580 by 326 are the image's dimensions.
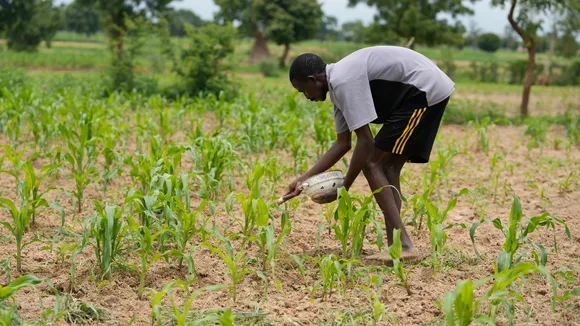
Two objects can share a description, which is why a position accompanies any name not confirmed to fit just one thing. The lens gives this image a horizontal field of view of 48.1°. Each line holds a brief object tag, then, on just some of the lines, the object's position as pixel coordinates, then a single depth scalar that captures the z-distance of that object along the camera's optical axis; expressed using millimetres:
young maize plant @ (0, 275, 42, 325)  2732
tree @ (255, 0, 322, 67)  34625
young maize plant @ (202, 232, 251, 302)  3502
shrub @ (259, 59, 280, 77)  26719
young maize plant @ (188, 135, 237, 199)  5473
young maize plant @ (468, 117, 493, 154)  8118
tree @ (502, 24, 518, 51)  96912
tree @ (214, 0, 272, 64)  36875
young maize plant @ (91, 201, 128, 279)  3586
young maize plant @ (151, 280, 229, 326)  2770
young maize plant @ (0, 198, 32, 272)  3791
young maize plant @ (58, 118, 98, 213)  5111
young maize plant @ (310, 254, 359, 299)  3508
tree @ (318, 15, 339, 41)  106844
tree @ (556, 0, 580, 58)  31062
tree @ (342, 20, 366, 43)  112925
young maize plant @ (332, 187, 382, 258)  3887
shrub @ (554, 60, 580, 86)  26373
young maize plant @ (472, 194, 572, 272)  3389
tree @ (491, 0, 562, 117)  11031
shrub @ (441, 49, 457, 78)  26947
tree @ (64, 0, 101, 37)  79375
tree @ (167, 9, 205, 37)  94938
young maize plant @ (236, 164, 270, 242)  3910
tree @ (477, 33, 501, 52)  79581
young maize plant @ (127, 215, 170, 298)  3574
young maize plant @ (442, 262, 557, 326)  2785
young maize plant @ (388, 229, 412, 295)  3504
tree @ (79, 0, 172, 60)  30547
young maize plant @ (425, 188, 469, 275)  3802
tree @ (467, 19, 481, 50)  63356
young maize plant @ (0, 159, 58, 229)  4154
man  3674
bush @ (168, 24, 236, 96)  12570
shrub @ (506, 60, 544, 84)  26672
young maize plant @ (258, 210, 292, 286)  3740
